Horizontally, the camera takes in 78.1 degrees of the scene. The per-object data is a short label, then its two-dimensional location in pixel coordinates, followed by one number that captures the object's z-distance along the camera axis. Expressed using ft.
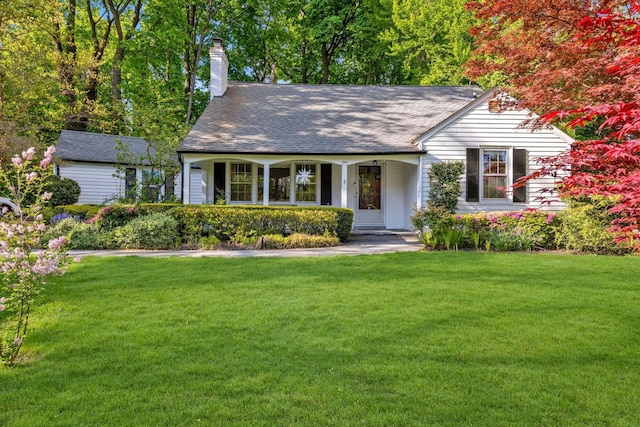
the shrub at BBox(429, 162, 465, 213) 38.24
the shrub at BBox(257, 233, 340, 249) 31.53
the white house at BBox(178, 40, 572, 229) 39.19
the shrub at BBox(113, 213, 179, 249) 31.19
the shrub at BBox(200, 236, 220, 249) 31.32
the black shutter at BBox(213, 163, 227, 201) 45.16
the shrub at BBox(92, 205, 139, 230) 33.37
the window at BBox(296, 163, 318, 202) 45.55
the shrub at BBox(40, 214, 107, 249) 30.89
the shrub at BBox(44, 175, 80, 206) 51.77
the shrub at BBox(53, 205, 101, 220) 36.05
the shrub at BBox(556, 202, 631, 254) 28.30
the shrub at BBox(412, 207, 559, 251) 29.96
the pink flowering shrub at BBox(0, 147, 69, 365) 10.26
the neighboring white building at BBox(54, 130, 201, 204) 60.23
